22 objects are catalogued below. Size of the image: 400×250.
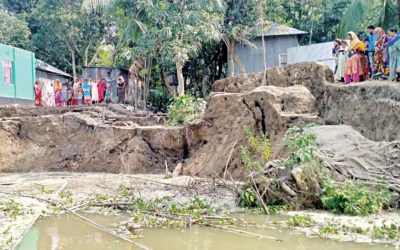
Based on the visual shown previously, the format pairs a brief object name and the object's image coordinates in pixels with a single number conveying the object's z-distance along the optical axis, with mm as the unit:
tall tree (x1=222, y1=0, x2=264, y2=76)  24188
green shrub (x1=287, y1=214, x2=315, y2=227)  8289
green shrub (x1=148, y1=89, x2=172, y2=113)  27855
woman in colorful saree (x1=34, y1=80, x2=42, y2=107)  24297
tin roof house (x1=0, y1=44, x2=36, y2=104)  22672
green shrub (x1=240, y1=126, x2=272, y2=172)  11098
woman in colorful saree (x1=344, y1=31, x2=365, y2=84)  13133
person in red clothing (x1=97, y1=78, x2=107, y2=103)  24375
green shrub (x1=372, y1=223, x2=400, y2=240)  7192
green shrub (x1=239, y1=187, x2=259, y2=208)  9896
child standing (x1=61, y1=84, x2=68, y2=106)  24922
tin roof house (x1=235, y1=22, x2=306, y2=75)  25359
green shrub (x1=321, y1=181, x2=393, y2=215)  8938
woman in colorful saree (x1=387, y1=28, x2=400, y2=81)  11797
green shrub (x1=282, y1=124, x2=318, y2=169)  9758
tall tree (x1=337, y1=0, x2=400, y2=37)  17734
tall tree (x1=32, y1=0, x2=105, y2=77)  29828
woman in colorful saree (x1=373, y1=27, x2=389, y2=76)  12539
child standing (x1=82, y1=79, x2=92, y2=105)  23859
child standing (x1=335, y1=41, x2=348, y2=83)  14203
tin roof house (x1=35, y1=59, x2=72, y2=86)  28594
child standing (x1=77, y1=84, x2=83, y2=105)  24266
